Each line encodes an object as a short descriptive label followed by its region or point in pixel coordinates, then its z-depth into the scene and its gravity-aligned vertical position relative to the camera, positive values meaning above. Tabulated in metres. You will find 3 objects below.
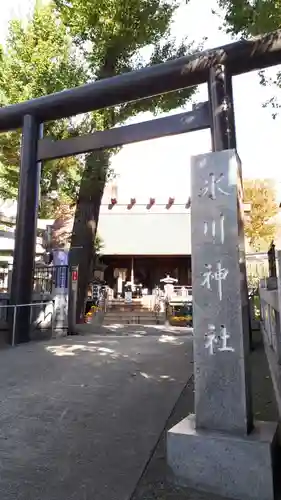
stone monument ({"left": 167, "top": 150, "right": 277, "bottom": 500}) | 2.30 -0.40
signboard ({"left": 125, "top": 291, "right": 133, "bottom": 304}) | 19.28 +0.25
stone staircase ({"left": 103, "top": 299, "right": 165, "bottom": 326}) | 17.35 -0.57
